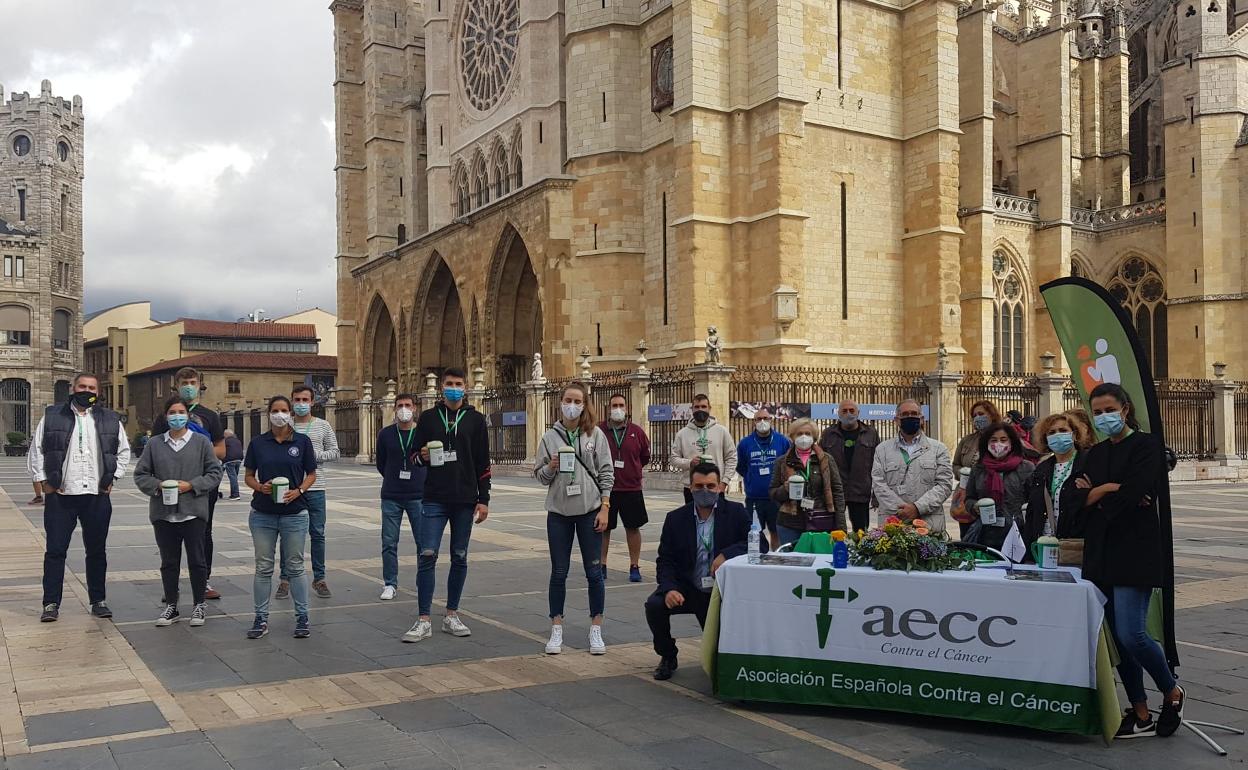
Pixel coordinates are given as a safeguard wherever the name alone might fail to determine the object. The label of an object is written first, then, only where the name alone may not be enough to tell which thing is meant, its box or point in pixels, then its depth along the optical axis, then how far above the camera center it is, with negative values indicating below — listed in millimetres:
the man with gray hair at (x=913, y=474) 8031 -584
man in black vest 8359 -558
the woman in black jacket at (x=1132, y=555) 5320 -803
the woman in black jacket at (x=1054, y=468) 6566 -450
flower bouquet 5727 -833
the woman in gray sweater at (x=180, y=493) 8102 -664
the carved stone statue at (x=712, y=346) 21016 +1053
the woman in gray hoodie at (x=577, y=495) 7180 -641
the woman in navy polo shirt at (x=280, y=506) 7590 -752
